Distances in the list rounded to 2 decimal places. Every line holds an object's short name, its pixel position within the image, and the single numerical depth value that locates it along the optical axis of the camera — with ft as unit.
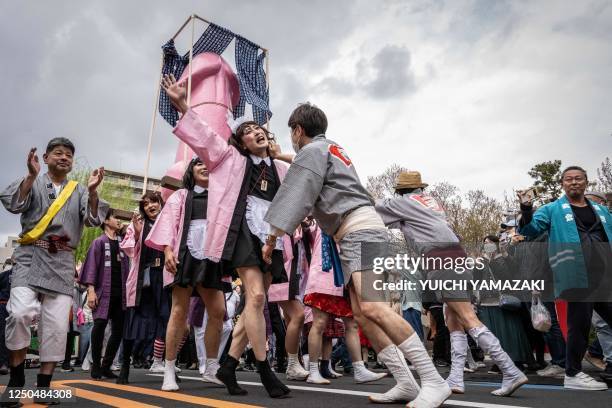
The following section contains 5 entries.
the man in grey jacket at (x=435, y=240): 13.23
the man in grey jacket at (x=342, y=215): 10.33
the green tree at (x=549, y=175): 69.00
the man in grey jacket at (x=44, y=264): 11.79
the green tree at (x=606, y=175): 61.98
